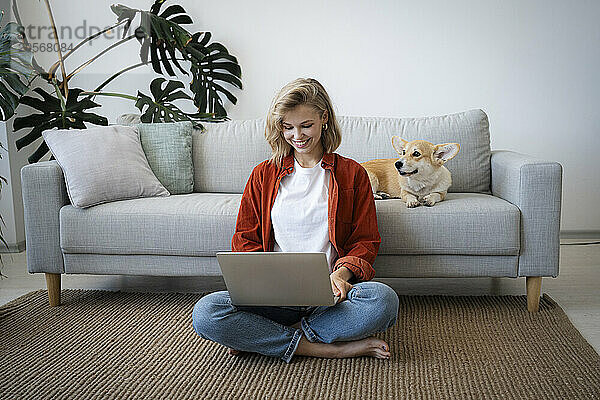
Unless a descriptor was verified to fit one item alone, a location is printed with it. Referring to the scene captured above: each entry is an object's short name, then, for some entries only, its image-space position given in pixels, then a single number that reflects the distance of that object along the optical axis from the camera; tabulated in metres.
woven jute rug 1.73
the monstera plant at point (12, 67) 2.68
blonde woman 1.85
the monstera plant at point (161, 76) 3.06
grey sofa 2.37
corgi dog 2.46
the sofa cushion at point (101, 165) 2.50
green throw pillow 2.83
